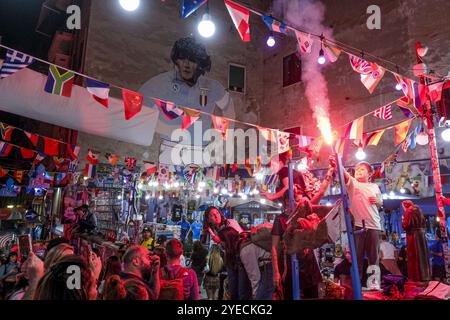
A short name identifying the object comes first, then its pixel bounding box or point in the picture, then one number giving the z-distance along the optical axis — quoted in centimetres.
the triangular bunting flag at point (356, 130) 722
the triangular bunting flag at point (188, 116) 741
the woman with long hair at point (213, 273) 554
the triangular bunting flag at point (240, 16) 545
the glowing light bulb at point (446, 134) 893
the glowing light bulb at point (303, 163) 1041
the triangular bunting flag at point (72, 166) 1292
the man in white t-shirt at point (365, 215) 466
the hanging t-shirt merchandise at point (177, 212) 1520
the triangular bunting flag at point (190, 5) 493
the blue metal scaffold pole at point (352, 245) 319
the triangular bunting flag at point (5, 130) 978
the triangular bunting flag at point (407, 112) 753
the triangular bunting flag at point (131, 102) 674
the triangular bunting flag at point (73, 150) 1184
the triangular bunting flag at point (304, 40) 628
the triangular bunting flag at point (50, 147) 1088
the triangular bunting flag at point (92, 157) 1292
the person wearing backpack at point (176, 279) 356
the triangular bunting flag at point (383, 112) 788
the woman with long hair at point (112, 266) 433
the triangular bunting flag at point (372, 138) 799
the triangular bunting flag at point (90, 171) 1258
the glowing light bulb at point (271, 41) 802
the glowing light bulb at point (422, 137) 759
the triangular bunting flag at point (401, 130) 776
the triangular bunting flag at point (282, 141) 904
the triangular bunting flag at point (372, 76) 646
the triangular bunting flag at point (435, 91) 636
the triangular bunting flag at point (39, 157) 1270
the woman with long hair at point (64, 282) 276
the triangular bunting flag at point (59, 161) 1291
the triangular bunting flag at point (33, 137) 1015
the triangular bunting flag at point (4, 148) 1068
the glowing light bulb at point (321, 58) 738
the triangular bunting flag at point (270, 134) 893
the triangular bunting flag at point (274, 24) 568
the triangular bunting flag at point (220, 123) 840
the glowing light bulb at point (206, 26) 555
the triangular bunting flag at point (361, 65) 657
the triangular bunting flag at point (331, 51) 644
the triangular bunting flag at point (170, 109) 728
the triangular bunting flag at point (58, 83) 577
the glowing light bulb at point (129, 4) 543
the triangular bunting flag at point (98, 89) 604
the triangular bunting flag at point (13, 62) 543
